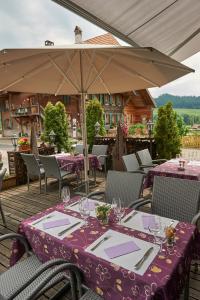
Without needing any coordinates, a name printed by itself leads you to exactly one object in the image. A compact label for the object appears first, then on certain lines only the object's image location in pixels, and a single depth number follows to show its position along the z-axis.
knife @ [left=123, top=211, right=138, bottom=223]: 2.00
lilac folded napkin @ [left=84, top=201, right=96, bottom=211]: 2.26
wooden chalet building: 19.28
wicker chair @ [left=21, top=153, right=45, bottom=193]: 5.12
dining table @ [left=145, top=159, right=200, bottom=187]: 3.62
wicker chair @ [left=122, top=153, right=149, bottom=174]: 4.46
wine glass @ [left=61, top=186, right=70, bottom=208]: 2.39
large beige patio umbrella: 2.24
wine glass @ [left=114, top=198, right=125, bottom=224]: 1.99
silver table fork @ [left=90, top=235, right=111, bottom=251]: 1.55
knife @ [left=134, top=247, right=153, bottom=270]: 1.35
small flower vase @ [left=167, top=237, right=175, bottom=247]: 1.56
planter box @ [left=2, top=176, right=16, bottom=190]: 5.88
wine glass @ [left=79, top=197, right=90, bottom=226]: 2.04
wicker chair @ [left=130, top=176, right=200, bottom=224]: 2.31
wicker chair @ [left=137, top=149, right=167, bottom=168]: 4.98
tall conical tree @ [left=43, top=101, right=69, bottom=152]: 8.13
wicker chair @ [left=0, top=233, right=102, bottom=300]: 1.37
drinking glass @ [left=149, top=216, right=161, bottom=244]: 1.70
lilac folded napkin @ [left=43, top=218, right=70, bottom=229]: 1.90
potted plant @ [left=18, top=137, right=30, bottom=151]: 6.40
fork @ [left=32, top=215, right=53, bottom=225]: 1.99
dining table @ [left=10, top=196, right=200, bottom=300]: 1.27
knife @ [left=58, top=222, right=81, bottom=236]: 1.78
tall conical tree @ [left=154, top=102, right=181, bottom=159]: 6.28
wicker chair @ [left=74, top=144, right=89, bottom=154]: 7.02
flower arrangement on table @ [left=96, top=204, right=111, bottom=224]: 1.93
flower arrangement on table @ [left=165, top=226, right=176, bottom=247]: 1.57
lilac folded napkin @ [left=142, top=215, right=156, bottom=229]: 1.88
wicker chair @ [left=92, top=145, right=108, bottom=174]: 6.38
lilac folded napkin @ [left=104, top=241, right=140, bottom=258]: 1.48
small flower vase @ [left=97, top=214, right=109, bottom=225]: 1.93
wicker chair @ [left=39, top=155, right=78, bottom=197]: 4.82
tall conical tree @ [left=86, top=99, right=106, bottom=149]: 8.24
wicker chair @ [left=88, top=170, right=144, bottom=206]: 2.74
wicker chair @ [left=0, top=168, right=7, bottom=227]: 3.41
